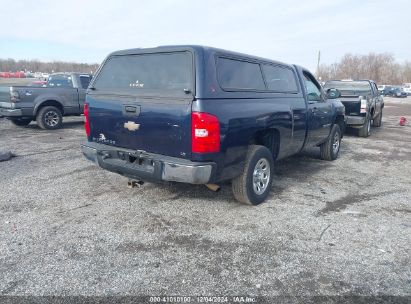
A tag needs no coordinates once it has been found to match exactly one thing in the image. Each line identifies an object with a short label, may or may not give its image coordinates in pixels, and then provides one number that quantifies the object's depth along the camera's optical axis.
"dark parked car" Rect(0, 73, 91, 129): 9.98
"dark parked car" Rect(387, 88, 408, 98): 49.50
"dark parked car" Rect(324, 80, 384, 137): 9.93
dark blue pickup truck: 3.59
